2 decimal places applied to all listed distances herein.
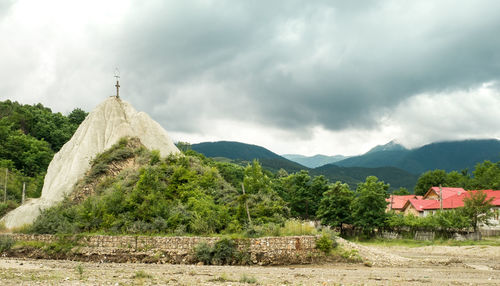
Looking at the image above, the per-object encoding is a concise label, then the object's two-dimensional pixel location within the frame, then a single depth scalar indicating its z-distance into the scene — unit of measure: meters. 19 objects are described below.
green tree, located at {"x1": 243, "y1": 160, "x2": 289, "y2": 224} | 28.34
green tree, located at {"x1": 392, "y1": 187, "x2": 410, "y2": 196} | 121.07
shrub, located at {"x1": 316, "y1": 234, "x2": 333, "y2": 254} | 25.72
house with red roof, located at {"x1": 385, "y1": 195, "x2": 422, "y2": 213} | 86.85
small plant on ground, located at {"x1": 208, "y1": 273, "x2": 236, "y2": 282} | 17.64
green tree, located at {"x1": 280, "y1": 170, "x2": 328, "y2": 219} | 55.97
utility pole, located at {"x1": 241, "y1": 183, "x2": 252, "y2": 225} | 26.61
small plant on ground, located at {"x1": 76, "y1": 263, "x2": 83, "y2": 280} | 17.51
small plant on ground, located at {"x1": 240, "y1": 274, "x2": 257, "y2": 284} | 16.97
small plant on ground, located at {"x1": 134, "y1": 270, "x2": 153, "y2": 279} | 17.59
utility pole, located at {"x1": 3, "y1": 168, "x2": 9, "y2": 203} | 53.19
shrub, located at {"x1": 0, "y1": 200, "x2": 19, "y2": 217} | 42.34
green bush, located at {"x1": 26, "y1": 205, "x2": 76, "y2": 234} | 28.12
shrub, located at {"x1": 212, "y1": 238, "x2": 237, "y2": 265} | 24.59
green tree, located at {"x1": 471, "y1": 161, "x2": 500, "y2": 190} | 97.44
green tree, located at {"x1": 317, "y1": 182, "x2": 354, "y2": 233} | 48.94
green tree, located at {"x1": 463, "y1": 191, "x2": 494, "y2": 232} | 47.63
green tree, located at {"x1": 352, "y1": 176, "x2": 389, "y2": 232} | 48.09
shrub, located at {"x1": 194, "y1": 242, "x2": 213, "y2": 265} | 24.59
